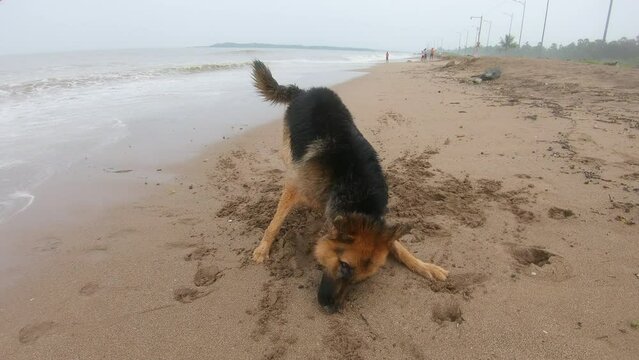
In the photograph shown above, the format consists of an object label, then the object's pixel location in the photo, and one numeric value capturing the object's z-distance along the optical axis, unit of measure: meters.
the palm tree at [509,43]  76.69
